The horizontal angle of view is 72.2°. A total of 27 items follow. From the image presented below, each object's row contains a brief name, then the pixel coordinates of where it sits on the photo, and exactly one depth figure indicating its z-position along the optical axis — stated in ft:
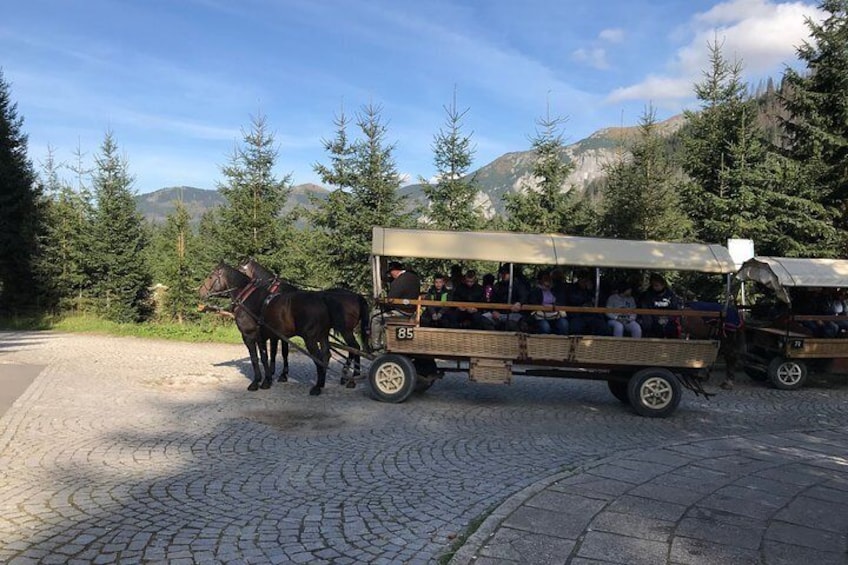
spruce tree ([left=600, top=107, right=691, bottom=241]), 59.00
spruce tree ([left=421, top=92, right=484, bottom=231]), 58.23
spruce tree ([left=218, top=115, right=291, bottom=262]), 62.28
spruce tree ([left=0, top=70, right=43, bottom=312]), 75.87
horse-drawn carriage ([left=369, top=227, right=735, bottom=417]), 28.40
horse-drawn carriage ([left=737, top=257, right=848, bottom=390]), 35.53
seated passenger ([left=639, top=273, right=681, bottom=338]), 30.17
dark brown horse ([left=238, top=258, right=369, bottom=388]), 33.78
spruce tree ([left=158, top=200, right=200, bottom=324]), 75.87
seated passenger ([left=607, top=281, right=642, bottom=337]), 29.50
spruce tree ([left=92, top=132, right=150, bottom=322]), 74.49
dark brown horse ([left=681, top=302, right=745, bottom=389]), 30.35
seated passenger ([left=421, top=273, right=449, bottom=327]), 31.27
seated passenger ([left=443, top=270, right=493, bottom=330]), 30.68
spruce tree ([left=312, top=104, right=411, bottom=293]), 56.49
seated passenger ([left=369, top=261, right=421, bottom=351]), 31.50
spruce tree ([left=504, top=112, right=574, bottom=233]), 58.49
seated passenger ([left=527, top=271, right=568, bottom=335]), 29.73
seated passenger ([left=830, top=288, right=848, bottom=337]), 39.24
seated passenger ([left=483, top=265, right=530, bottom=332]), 30.14
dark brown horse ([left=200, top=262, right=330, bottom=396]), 32.94
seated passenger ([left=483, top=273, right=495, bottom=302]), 32.30
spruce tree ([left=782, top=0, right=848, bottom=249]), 48.98
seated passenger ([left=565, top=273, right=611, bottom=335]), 29.43
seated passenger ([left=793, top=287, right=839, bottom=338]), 38.63
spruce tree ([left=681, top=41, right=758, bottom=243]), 50.83
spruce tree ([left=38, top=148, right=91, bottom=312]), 75.72
